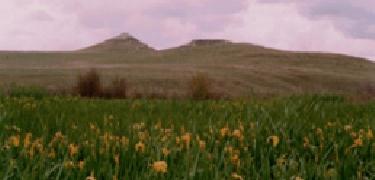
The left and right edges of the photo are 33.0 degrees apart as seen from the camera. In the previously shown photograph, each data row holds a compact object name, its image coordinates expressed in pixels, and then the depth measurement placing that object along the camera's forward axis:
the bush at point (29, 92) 16.56
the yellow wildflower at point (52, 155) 3.66
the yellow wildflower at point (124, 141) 3.99
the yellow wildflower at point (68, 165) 3.12
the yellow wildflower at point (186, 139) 4.02
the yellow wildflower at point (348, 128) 5.31
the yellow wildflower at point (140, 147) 3.75
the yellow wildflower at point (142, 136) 4.39
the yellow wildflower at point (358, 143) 4.32
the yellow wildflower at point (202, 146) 3.94
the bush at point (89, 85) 26.48
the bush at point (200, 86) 27.72
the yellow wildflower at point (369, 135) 4.75
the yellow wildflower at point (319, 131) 5.14
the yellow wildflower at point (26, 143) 3.76
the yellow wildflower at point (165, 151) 3.55
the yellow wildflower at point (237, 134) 4.43
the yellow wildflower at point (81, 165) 3.15
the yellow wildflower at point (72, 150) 3.65
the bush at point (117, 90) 25.75
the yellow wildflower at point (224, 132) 4.55
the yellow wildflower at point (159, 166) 2.88
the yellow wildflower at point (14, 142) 3.68
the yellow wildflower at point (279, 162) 3.46
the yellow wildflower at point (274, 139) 4.14
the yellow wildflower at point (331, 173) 3.16
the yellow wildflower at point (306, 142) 4.61
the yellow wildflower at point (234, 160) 3.56
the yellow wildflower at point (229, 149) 3.89
